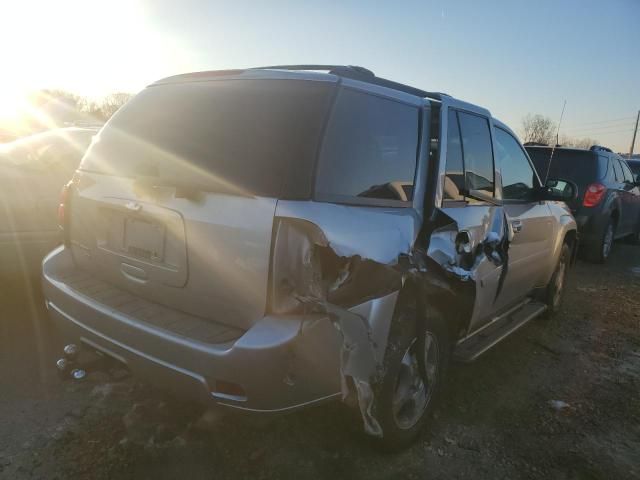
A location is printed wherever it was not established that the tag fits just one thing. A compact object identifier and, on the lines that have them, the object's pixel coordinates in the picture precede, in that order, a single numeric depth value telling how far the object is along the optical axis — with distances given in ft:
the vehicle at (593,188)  24.35
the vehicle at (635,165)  44.55
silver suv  6.88
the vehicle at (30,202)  12.94
